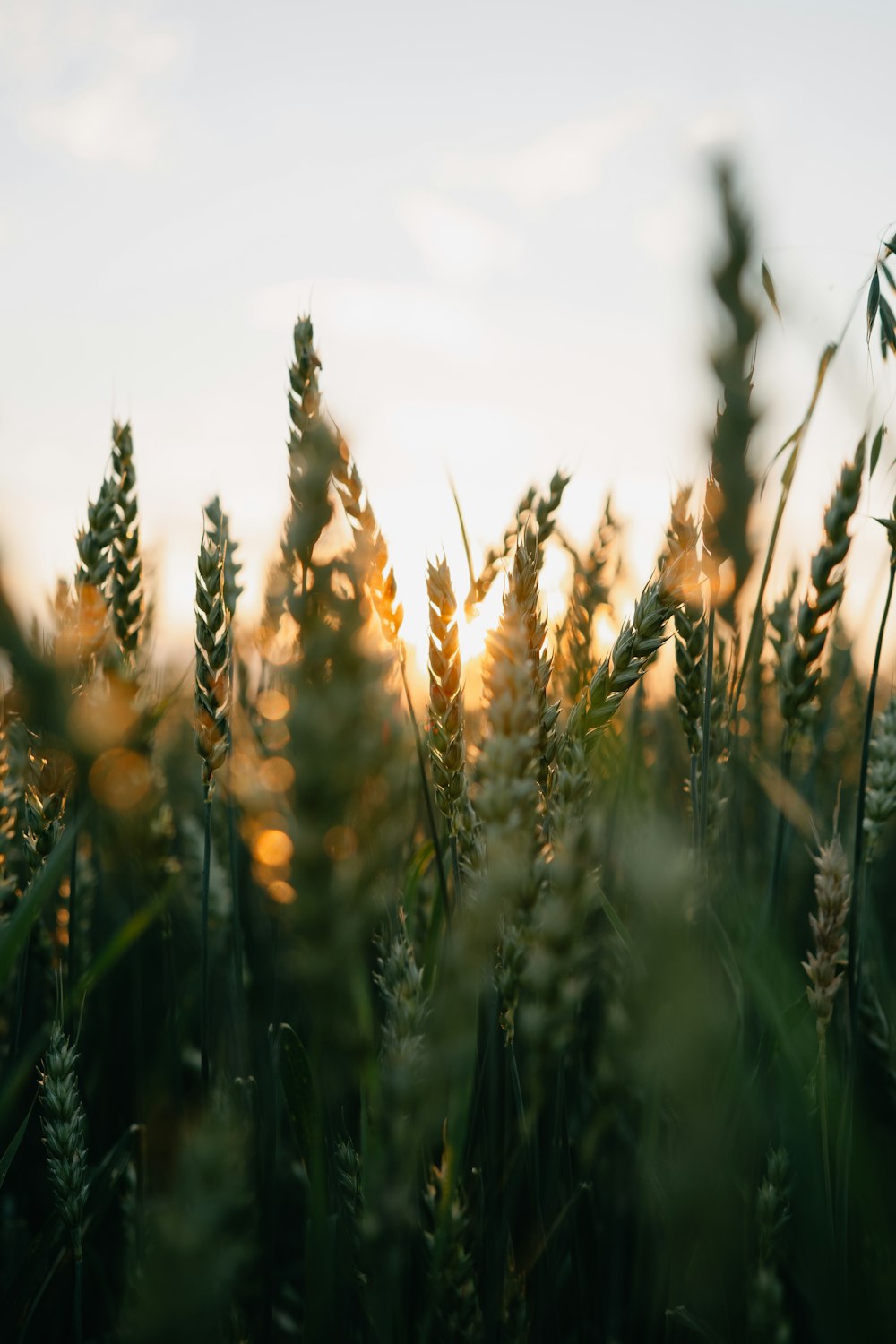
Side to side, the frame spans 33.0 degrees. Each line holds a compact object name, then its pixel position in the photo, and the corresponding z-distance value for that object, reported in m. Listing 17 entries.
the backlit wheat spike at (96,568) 0.46
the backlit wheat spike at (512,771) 0.35
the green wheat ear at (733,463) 0.51
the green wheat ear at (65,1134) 0.44
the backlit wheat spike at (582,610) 0.62
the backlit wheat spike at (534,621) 0.43
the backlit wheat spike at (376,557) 0.47
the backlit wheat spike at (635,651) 0.43
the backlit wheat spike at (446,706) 0.44
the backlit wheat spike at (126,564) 0.54
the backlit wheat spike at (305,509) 0.25
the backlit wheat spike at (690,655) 0.52
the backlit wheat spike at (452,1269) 0.41
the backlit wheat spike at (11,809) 0.53
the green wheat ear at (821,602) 0.48
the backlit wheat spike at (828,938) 0.46
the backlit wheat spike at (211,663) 0.46
